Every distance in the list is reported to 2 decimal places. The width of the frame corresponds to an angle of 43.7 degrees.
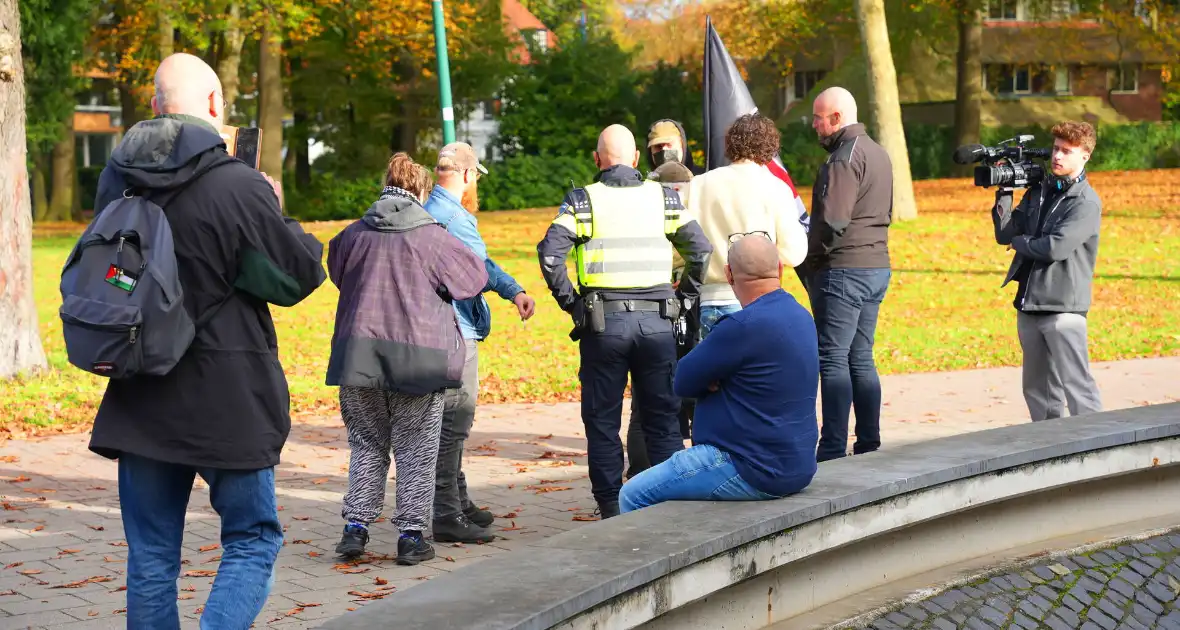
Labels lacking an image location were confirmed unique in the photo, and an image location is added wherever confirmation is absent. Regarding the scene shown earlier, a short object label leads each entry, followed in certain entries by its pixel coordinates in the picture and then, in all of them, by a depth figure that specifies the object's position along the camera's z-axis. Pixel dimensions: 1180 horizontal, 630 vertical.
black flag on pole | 9.09
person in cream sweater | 7.44
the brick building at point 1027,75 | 45.62
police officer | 7.01
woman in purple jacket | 6.41
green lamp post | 13.08
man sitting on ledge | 5.47
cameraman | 7.82
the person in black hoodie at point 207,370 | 4.26
